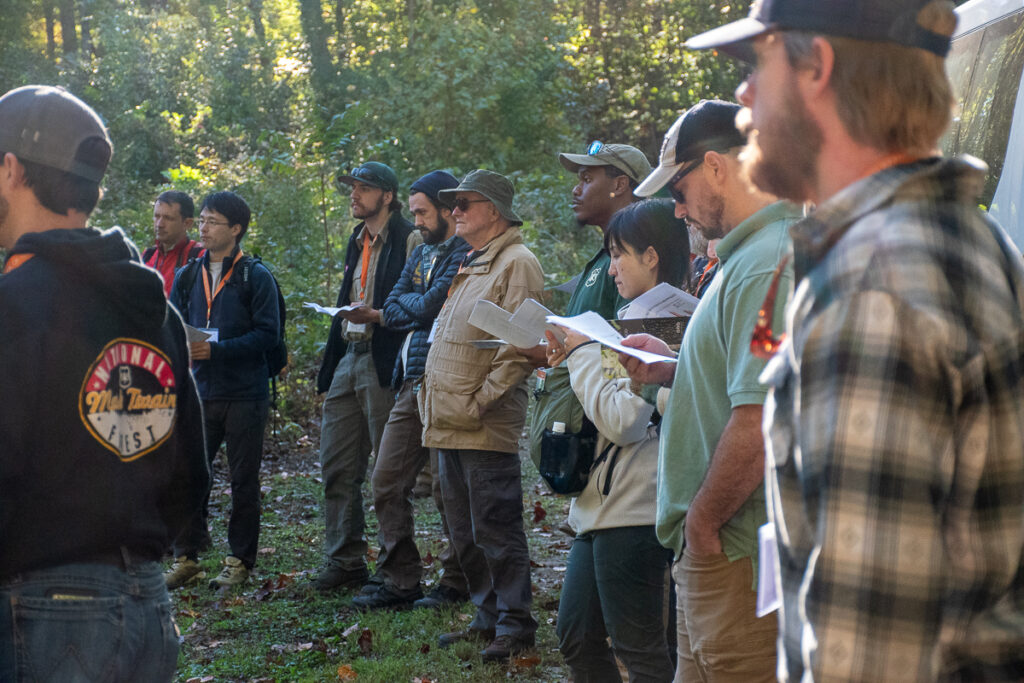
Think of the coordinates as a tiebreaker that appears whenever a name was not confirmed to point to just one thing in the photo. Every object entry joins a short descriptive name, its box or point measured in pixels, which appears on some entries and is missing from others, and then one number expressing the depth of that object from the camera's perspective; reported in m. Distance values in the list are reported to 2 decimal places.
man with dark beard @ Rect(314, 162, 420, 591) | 6.79
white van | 4.49
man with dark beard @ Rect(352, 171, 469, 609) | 6.29
